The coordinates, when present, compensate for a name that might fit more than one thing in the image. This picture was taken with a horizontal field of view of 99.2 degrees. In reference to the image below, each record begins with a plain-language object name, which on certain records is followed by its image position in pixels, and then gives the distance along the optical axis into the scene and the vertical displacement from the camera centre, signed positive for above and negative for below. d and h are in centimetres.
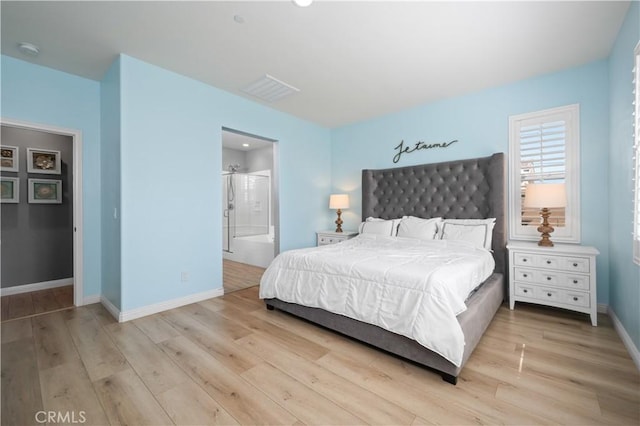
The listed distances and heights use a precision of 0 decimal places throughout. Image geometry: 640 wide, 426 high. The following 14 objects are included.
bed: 187 -3
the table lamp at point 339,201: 466 +18
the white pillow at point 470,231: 316 -23
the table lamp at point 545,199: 277 +13
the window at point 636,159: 187 +37
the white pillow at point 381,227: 390 -23
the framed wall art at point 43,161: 372 +71
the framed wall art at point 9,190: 353 +29
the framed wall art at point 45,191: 375 +29
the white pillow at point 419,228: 350 -22
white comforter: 175 -58
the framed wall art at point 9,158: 352 +70
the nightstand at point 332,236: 453 -42
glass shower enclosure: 633 +23
